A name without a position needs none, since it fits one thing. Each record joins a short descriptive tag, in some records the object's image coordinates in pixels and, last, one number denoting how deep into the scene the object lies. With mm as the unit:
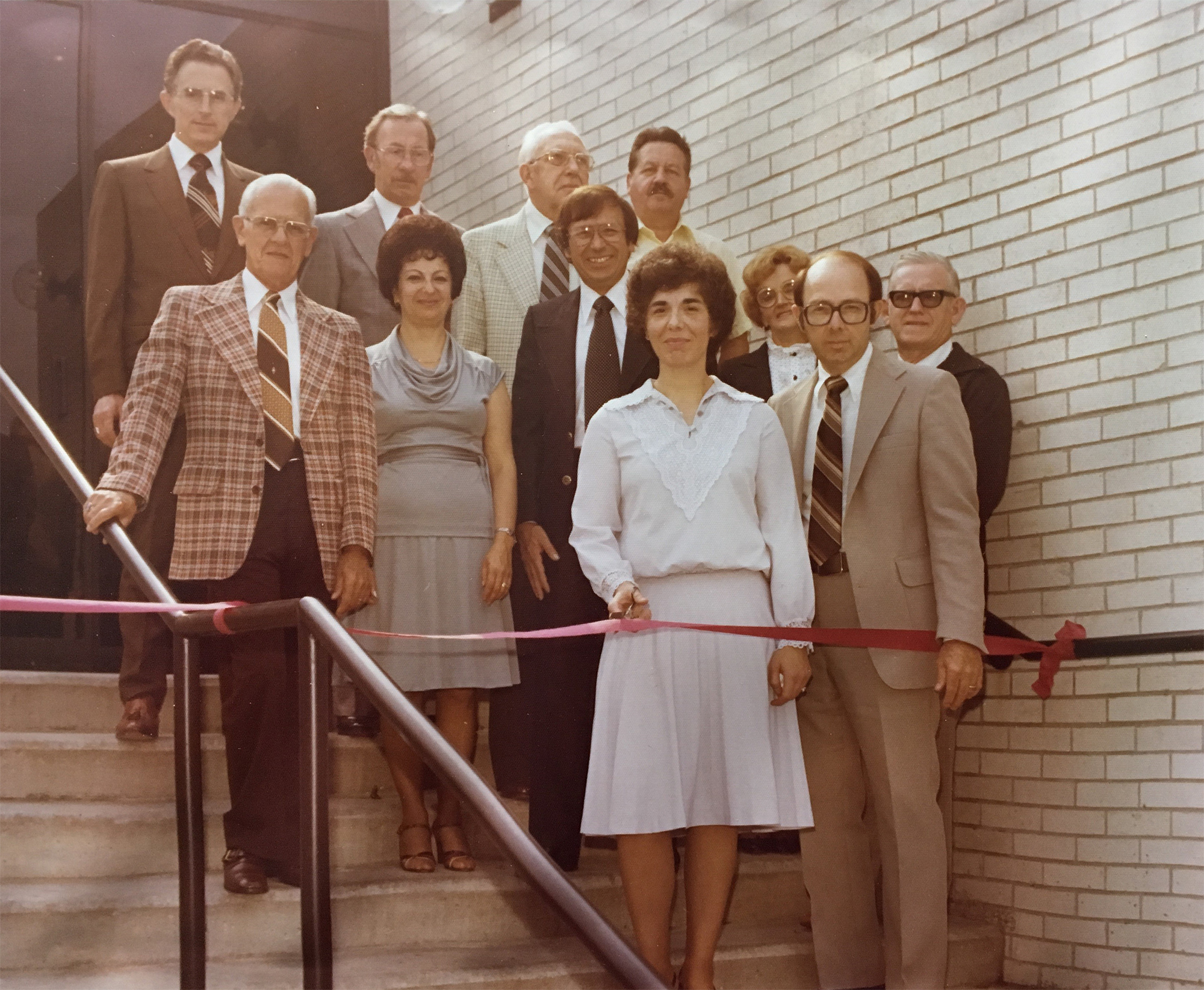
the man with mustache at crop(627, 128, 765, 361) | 3465
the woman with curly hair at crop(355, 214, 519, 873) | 3027
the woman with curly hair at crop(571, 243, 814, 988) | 2627
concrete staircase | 2479
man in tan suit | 2697
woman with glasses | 3117
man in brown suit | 2965
